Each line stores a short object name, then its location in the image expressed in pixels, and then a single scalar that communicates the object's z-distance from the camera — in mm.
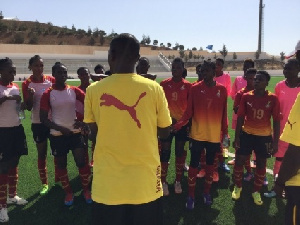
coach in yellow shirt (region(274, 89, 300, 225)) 2205
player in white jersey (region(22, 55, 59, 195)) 5141
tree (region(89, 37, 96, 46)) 61906
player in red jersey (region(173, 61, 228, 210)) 4527
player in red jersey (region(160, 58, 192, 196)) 5172
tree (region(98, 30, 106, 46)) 62875
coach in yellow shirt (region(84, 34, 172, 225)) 2246
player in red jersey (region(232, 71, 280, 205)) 4586
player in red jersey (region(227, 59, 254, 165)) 6262
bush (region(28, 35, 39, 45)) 55531
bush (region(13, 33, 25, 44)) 54656
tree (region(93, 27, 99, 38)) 65875
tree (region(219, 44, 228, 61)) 63909
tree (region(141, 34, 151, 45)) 71262
